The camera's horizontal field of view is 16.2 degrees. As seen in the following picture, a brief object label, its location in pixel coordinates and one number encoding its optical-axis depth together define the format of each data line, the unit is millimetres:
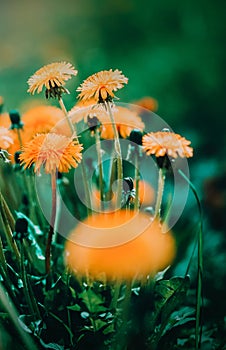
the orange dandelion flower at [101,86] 552
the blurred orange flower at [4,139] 560
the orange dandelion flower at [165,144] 538
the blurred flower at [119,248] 554
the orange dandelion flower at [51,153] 546
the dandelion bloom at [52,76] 559
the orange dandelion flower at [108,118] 571
